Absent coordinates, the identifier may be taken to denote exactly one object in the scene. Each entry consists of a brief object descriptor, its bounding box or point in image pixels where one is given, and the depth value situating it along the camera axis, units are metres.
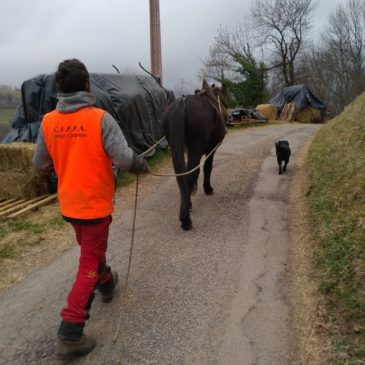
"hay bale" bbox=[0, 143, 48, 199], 6.57
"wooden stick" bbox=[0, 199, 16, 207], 6.33
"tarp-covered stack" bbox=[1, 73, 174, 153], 7.41
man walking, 2.56
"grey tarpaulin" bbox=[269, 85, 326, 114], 24.12
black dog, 7.52
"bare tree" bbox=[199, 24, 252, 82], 32.28
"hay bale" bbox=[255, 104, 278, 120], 22.59
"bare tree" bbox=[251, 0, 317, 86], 36.97
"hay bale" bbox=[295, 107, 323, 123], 24.11
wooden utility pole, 12.77
